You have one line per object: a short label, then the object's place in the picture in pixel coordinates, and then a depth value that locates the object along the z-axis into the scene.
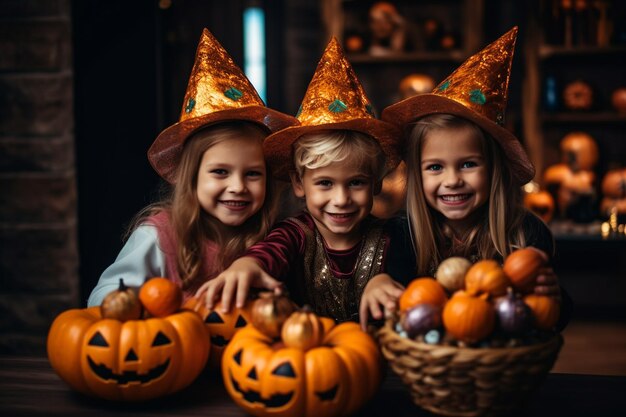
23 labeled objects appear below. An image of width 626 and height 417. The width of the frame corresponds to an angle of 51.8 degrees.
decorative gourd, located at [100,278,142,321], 1.17
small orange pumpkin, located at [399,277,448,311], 1.07
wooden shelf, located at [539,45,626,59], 4.35
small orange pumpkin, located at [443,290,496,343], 0.98
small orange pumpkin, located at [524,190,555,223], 4.35
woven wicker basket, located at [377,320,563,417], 0.98
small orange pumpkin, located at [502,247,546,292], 1.09
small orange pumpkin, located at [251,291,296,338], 1.12
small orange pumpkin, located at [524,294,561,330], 1.04
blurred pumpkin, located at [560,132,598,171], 4.39
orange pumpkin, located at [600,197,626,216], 4.36
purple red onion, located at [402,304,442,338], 1.02
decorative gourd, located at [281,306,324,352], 1.07
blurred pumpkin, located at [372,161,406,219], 3.13
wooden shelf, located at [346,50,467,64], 4.55
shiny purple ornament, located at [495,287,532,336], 1.00
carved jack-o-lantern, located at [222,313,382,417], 1.05
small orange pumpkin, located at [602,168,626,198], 4.34
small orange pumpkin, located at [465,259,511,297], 1.05
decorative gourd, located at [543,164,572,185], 4.43
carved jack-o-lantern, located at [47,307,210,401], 1.14
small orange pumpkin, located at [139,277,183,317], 1.21
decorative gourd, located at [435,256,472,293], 1.12
